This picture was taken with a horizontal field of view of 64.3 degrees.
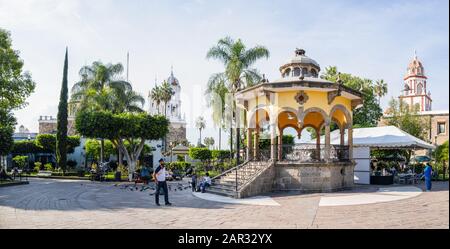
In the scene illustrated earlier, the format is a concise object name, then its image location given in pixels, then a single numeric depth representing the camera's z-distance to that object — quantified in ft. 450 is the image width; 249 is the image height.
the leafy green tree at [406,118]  117.19
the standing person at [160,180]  38.55
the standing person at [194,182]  54.34
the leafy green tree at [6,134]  78.48
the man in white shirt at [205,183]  52.03
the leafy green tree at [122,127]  79.97
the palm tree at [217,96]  84.17
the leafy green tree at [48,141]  130.62
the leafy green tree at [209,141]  295.13
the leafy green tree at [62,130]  104.63
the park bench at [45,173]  99.50
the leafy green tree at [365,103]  108.47
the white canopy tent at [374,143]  62.90
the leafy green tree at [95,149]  128.47
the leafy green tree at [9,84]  69.26
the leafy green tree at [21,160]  126.74
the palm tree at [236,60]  81.92
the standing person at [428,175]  49.44
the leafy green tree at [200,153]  135.13
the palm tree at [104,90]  98.17
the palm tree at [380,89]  142.31
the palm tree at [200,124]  288.71
